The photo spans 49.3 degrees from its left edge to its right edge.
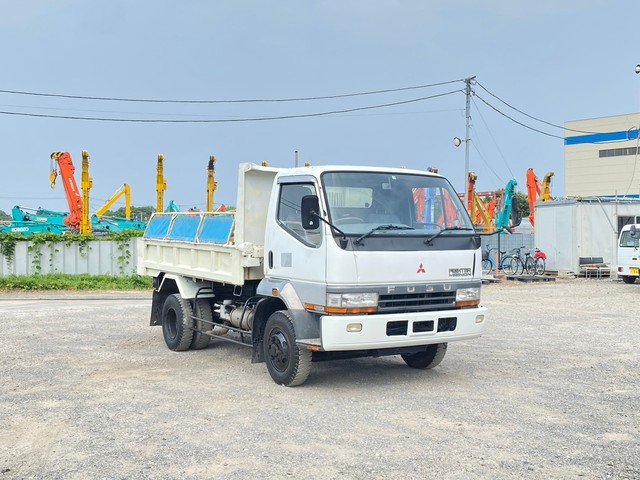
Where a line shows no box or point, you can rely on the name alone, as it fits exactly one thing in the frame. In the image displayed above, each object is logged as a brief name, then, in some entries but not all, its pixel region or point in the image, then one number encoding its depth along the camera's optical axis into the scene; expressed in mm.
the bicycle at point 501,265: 29692
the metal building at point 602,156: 65812
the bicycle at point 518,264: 28500
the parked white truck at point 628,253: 23188
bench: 27453
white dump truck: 7391
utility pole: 26039
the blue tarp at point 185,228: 10445
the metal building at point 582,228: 27734
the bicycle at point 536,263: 28375
